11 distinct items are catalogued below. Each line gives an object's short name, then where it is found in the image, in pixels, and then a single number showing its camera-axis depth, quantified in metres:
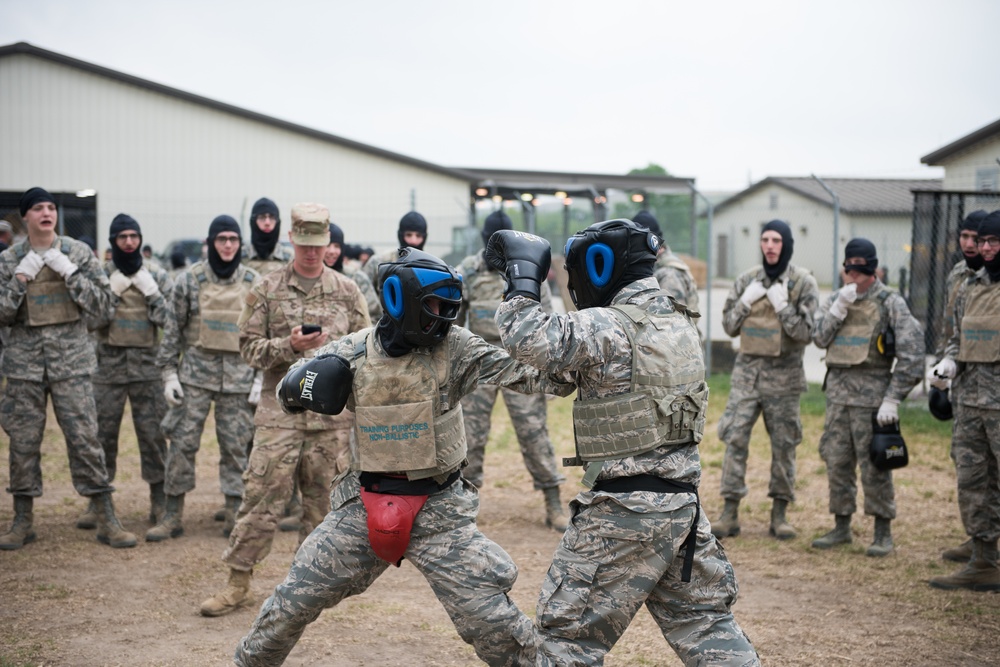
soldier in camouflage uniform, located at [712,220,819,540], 7.36
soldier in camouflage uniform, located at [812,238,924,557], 6.95
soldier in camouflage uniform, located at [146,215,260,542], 7.25
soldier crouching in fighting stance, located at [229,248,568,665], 3.87
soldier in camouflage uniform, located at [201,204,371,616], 5.59
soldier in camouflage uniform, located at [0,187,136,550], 6.88
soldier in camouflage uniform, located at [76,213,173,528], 7.76
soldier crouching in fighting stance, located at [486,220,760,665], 3.52
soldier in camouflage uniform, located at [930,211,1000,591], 6.16
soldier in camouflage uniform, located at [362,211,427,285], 8.81
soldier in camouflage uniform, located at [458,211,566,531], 7.73
